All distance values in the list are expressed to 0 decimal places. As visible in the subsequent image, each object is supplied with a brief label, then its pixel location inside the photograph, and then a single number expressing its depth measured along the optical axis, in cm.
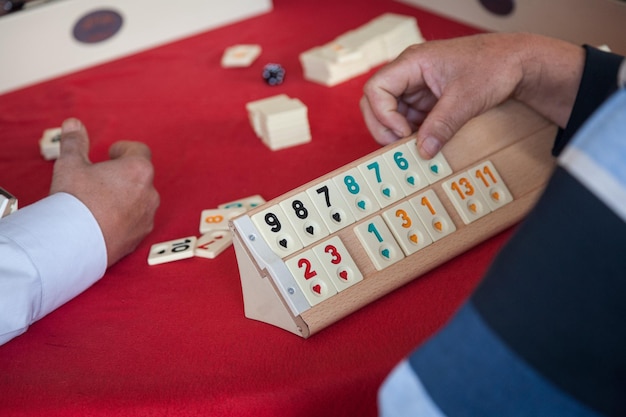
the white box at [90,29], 190
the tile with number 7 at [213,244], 114
